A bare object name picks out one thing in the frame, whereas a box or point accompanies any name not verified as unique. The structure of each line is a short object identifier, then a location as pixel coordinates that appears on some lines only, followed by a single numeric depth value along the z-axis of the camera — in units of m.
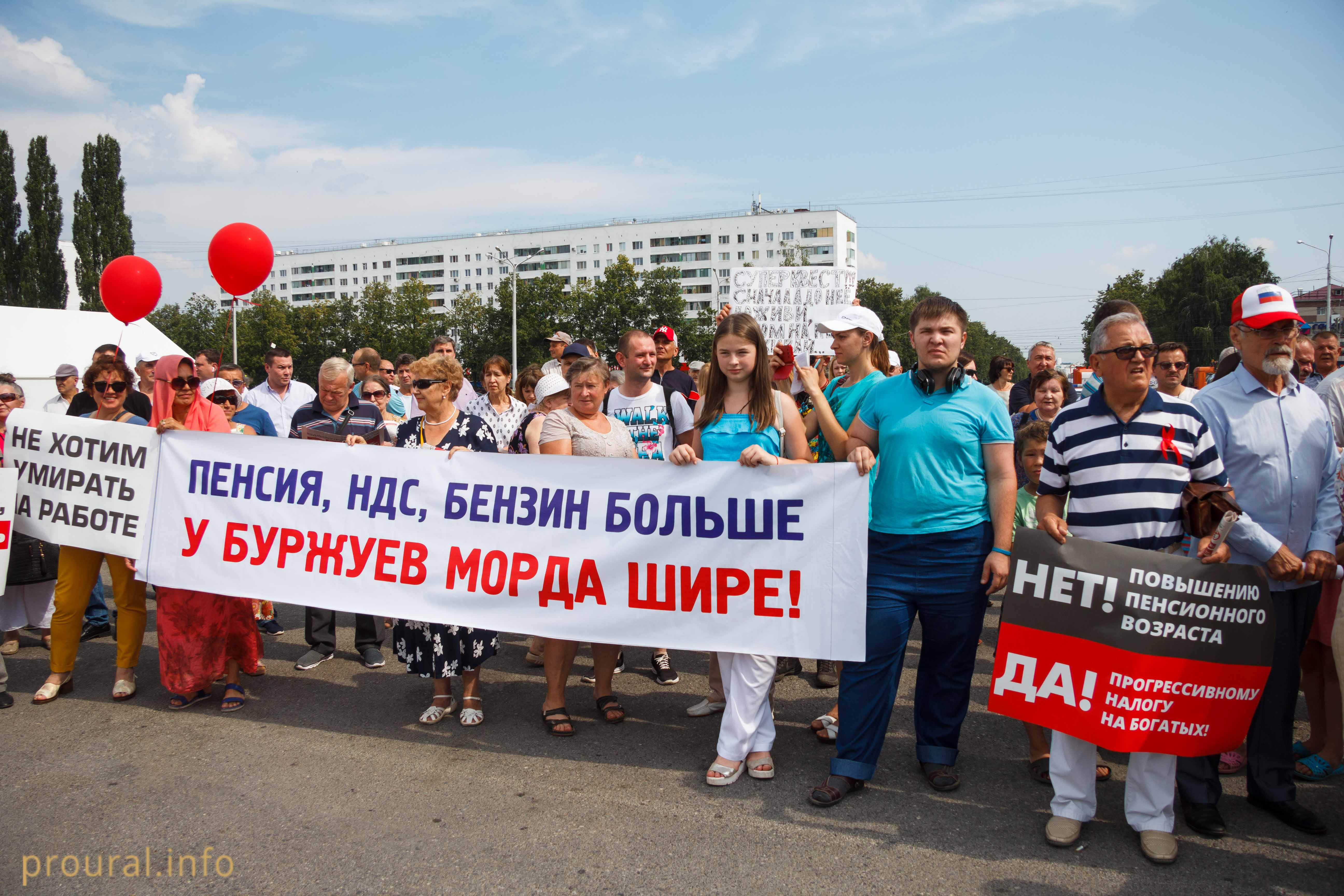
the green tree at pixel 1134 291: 59.88
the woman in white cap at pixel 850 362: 4.27
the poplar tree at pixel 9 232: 41.00
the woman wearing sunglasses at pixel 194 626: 4.84
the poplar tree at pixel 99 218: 43.84
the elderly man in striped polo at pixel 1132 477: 3.26
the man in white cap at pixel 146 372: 8.23
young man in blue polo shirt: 3.63
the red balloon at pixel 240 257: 6.02
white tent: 17.66
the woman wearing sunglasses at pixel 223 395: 5.45
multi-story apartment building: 115.06
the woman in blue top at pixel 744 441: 3.87
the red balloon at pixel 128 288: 6.02
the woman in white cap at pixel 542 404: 4.96
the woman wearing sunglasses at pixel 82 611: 5.05
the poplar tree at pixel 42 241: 40.94
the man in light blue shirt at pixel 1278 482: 3.48
